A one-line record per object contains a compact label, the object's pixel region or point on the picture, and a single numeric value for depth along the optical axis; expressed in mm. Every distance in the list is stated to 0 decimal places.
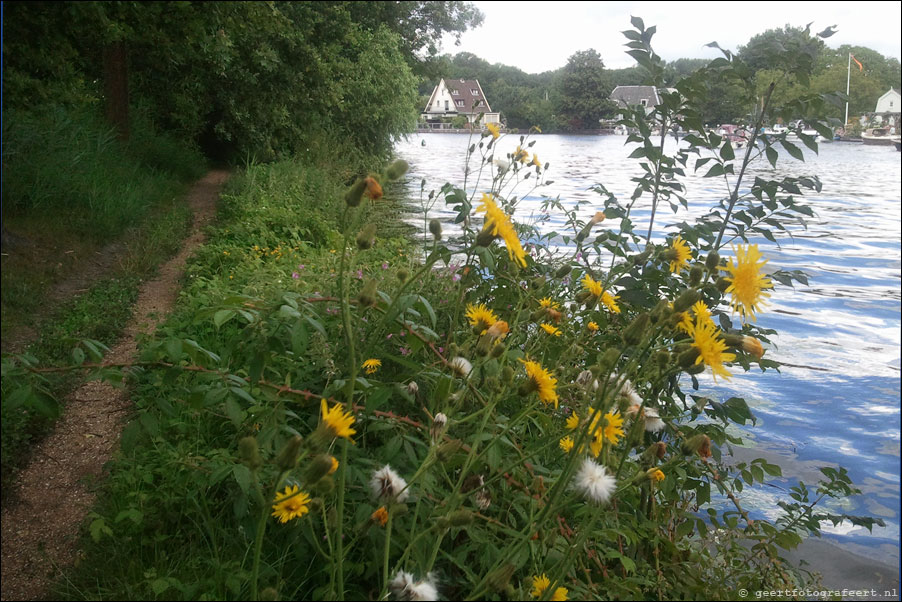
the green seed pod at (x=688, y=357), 801
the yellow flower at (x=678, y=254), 1150
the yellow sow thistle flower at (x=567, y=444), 1049
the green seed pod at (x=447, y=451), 811
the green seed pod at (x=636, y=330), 798
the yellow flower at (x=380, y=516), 846
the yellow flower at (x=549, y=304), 1292
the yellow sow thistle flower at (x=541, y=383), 941
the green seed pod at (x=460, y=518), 782
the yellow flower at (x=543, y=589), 838
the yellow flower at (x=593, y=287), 1272
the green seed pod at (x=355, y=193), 848
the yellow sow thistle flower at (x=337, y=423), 727
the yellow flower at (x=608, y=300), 1410
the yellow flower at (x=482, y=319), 1061
